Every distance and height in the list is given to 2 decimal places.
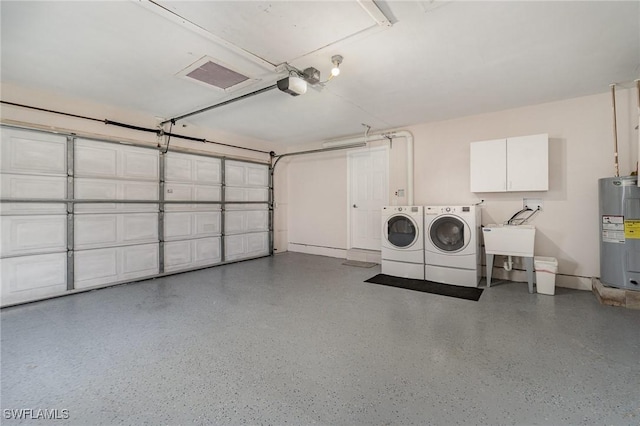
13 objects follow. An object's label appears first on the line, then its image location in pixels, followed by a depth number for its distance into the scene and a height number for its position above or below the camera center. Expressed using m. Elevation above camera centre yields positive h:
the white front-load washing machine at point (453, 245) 3.71 -0.47
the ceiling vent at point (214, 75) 2.71 +1.53
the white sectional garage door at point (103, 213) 3.21 +0.01
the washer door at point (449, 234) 3.76 -0.31
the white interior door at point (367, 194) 5.32 +0.40
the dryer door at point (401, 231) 4.19 -0.30
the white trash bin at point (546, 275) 3.34 -0.81
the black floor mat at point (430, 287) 3.42 -1.05
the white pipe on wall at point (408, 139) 4.83 +1.42
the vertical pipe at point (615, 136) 3.27 +0.96
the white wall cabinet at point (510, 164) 3.58 +0.69
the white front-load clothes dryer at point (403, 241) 4.12 -0.46
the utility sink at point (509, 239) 3.46 -0.36
